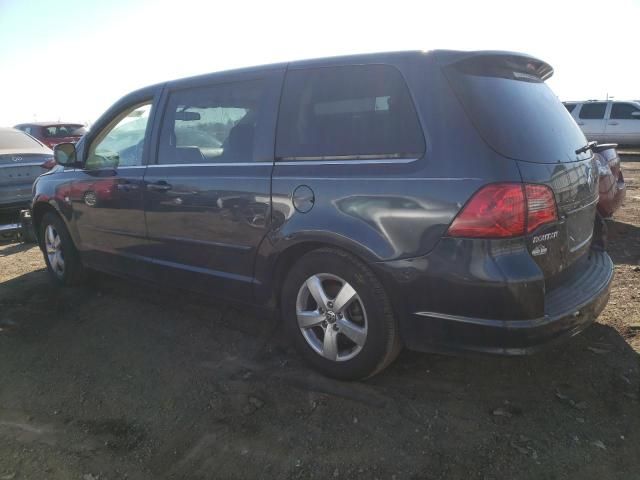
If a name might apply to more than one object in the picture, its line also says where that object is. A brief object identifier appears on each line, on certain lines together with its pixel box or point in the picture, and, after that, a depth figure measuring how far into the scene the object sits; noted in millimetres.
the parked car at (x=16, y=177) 7258
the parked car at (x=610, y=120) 17328
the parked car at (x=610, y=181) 5156
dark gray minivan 2420
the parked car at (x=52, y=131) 13445
